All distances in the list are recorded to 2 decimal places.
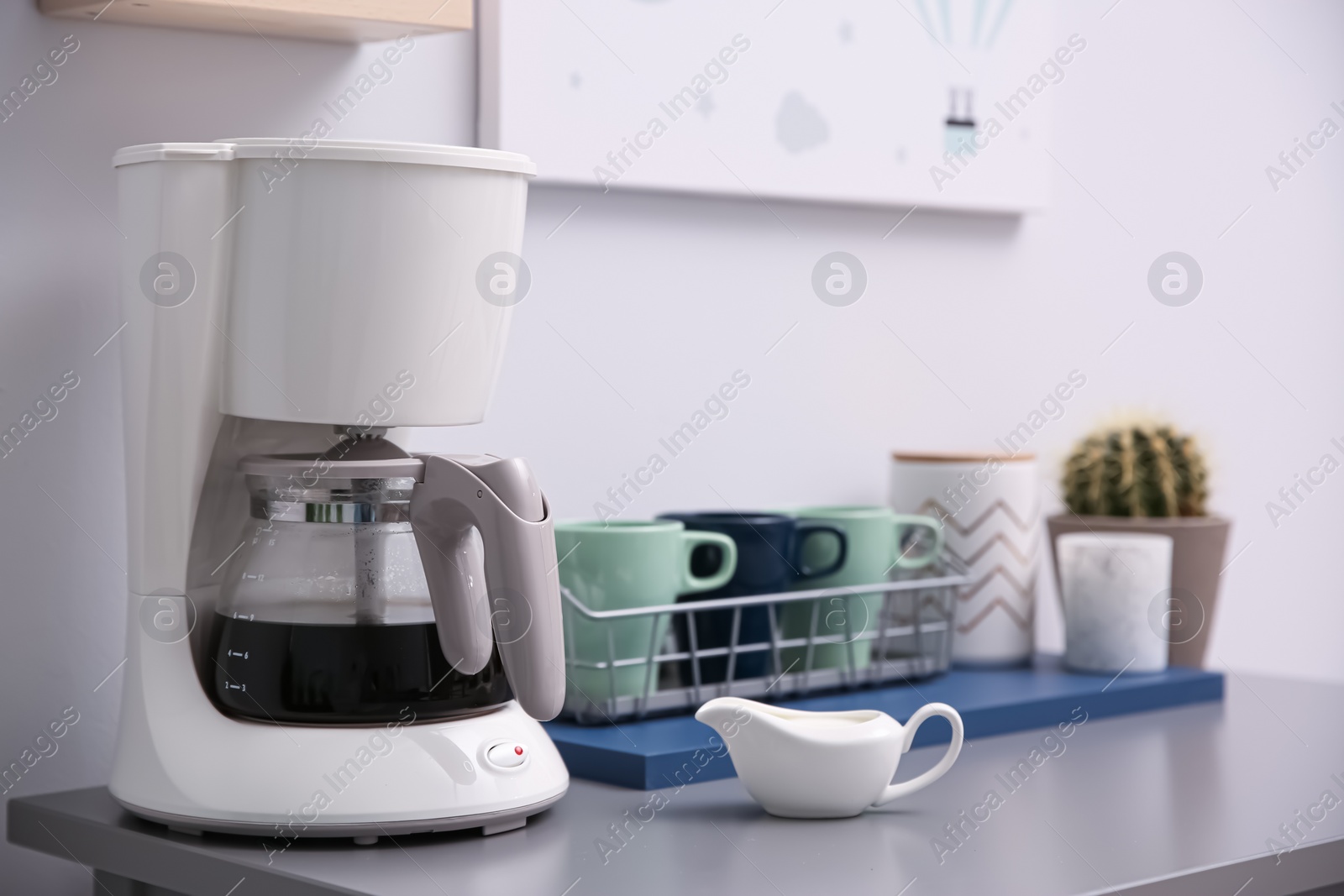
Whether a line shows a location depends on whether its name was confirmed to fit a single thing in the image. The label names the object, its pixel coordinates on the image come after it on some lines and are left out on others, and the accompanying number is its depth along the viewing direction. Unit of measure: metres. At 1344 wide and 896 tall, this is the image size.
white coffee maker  1.40
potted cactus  1.84
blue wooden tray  1.52
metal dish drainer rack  1.59
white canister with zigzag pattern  1.79
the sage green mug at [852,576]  1.68
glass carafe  1.42
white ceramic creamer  1.45
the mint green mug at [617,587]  1.59
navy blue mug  1.65
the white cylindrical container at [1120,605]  1.76
